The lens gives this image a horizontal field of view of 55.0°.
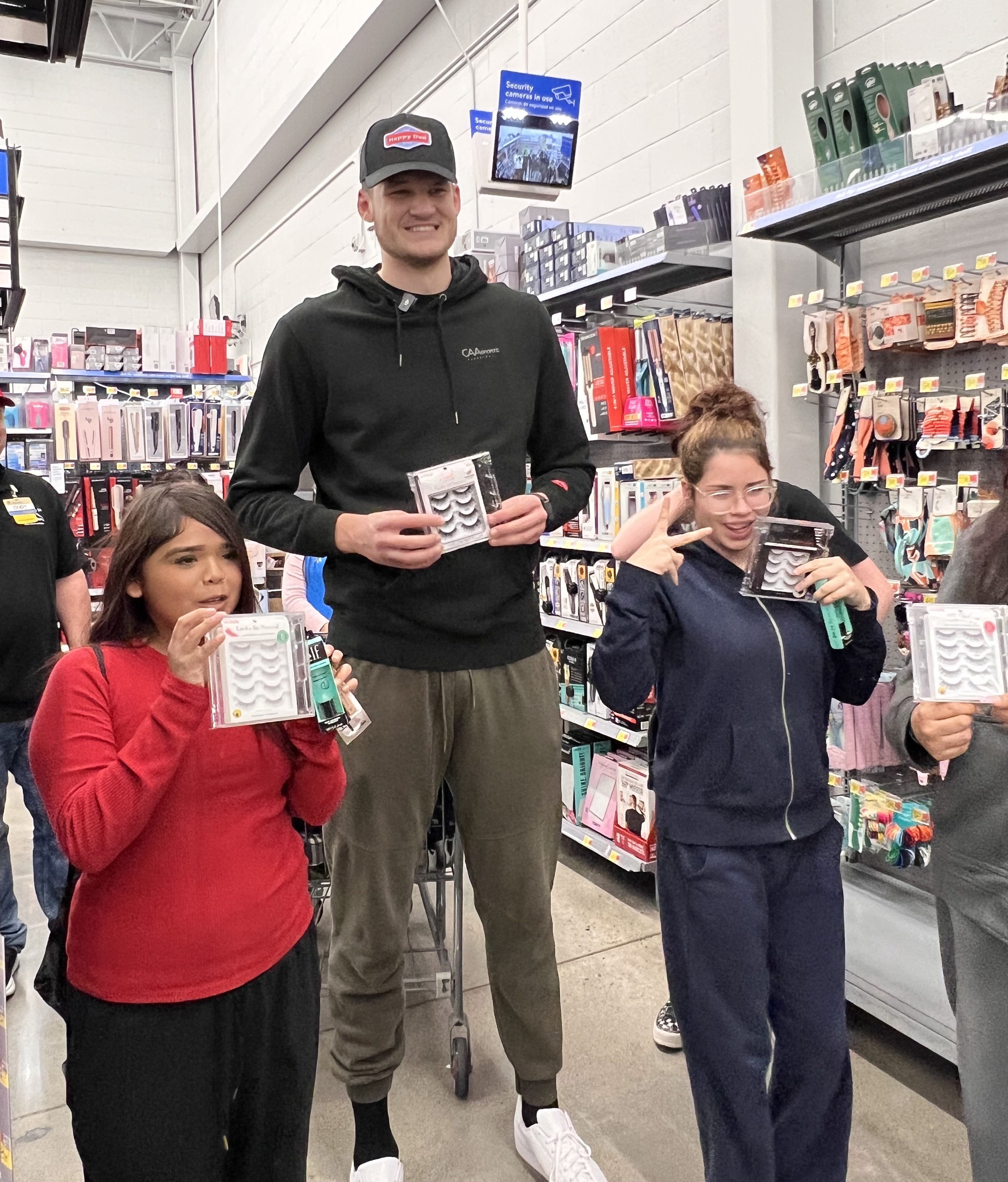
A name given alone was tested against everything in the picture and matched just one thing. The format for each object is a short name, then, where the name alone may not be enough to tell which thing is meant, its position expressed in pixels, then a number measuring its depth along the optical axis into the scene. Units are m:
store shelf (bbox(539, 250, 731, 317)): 3.33
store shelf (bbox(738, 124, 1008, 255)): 2.34
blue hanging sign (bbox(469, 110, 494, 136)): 3.89
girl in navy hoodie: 1.61
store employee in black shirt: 2.96
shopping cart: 2.43
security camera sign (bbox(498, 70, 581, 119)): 3.52
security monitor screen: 3.53
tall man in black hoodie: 1.72
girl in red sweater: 1.25
